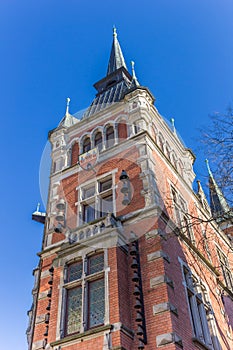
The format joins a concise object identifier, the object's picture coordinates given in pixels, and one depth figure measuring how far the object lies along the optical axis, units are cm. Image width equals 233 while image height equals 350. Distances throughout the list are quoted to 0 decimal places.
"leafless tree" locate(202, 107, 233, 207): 956
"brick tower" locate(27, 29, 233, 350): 1153
